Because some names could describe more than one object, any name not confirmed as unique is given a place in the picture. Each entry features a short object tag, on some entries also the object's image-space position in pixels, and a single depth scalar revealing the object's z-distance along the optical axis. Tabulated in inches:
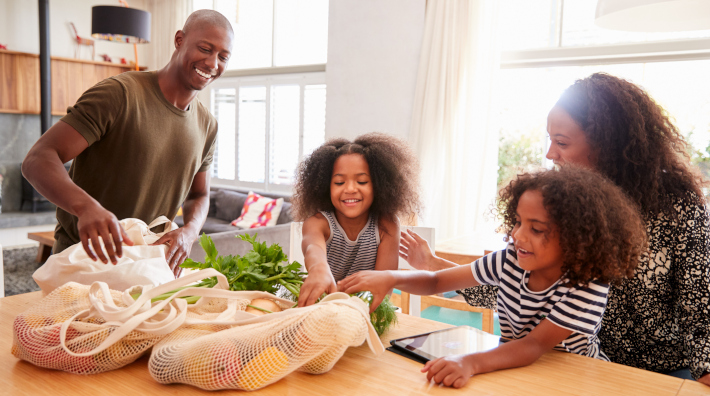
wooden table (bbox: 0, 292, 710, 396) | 32.4
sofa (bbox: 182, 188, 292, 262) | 149.2
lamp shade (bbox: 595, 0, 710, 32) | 77.1
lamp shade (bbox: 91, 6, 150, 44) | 223.5
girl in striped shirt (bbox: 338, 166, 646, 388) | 39.4
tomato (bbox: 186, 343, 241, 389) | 30.6
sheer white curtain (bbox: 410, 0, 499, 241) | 195.5
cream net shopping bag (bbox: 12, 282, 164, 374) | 33.5
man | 63.5
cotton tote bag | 45.7
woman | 47.9
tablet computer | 39.1
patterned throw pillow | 241.9
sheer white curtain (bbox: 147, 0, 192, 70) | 326.3
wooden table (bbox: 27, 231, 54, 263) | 219.6
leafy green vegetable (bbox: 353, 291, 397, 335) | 42.0
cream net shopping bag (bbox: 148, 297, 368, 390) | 30.8
